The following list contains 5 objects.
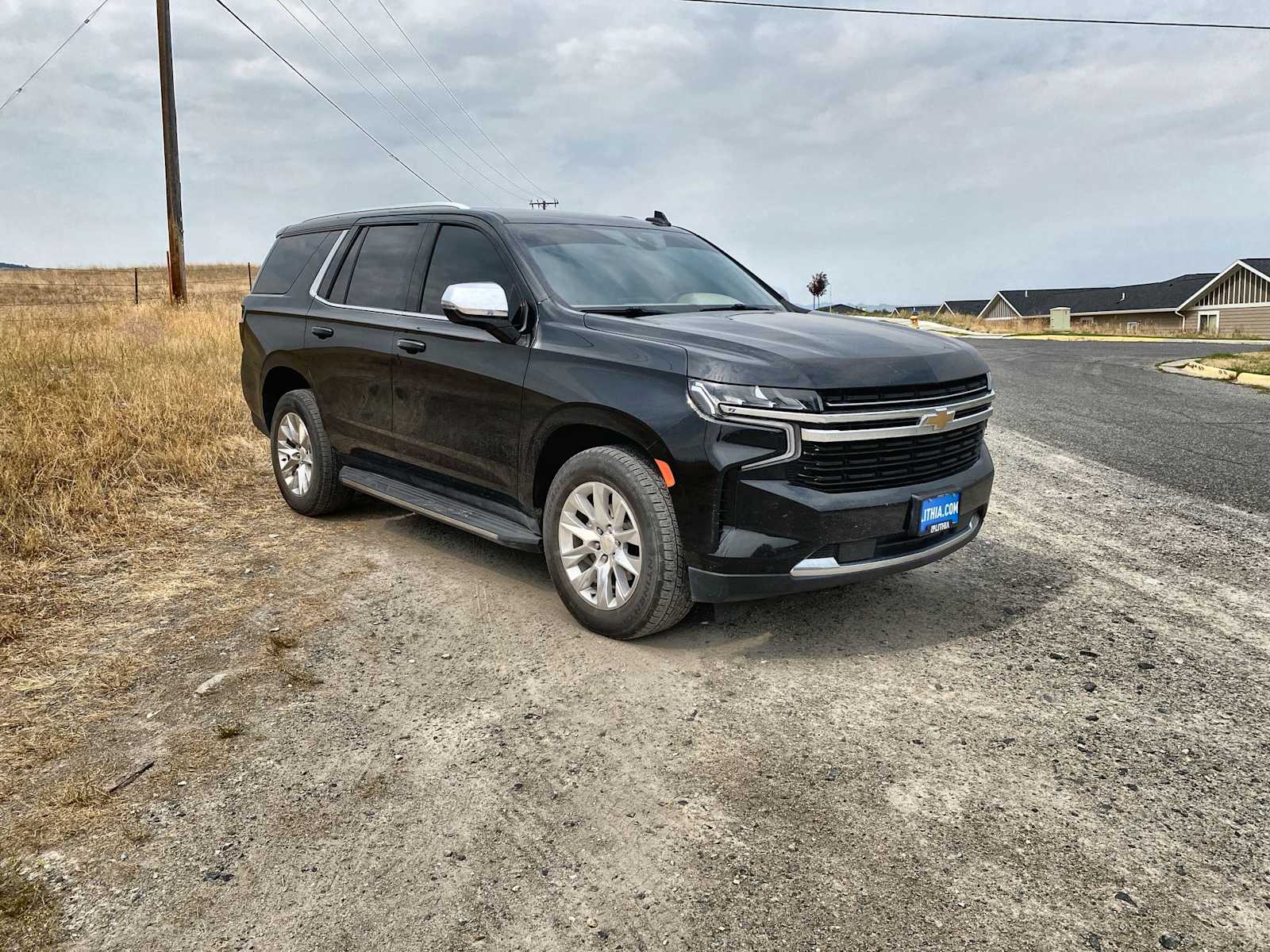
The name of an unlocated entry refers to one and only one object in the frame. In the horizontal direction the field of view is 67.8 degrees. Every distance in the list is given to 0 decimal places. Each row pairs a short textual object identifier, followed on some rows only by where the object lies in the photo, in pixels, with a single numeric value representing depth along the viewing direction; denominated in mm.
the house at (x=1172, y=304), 55156
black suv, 3689
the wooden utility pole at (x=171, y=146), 19828
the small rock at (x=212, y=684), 3740
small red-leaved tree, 98562
